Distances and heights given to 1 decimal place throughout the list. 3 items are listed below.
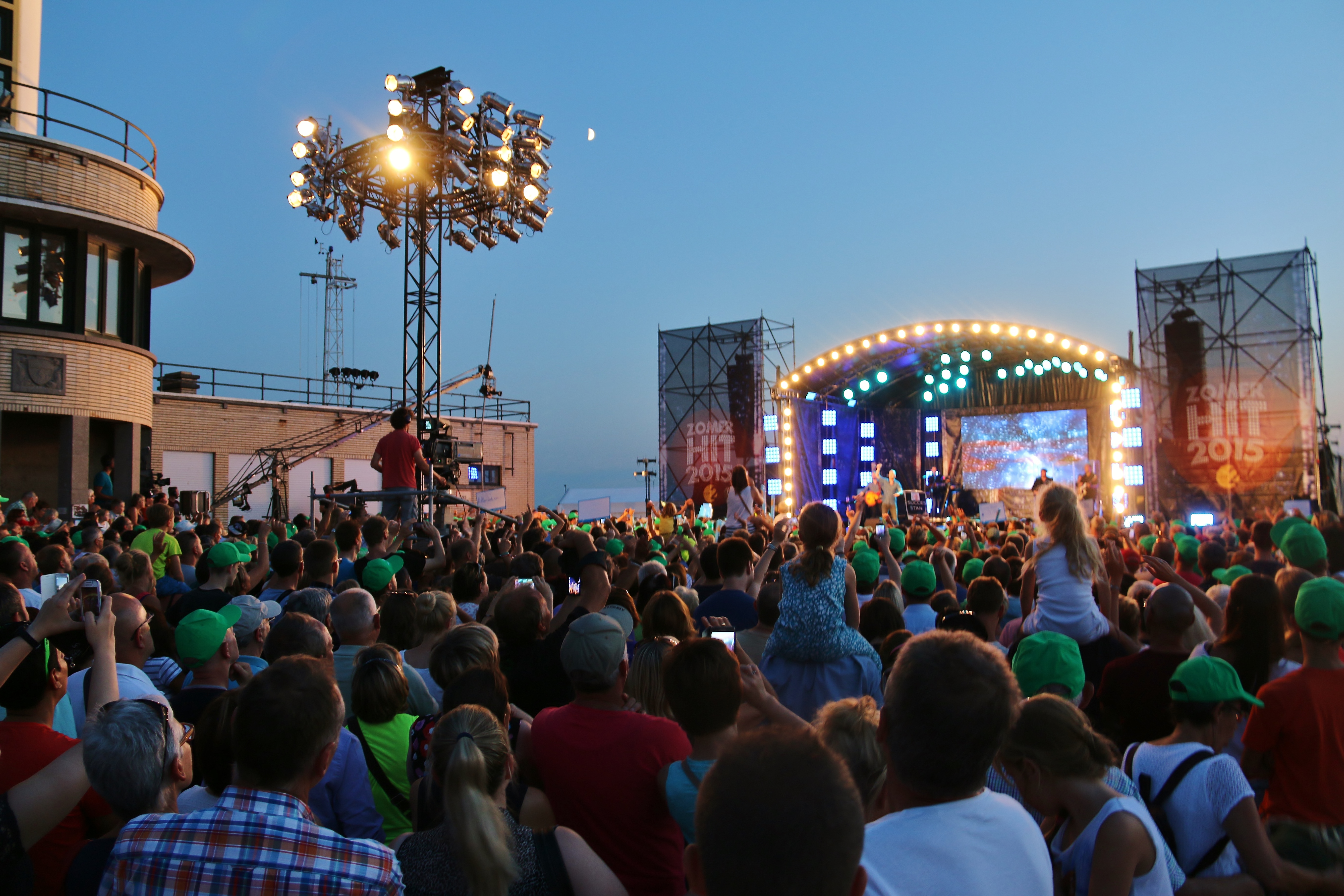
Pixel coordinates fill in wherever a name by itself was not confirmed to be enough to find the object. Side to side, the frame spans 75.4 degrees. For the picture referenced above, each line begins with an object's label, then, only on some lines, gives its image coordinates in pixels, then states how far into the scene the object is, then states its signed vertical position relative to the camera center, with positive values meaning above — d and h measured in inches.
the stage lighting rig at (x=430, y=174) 558.9 +216.3
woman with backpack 91.7 -34.1
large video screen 991.0 +37.5
